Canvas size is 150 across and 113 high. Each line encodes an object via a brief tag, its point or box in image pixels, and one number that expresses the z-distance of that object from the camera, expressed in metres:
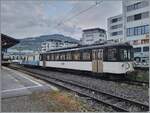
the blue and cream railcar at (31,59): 18.54
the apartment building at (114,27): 39.18
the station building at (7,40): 13.79
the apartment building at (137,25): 23.98
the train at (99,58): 8.48
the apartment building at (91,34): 55.06
